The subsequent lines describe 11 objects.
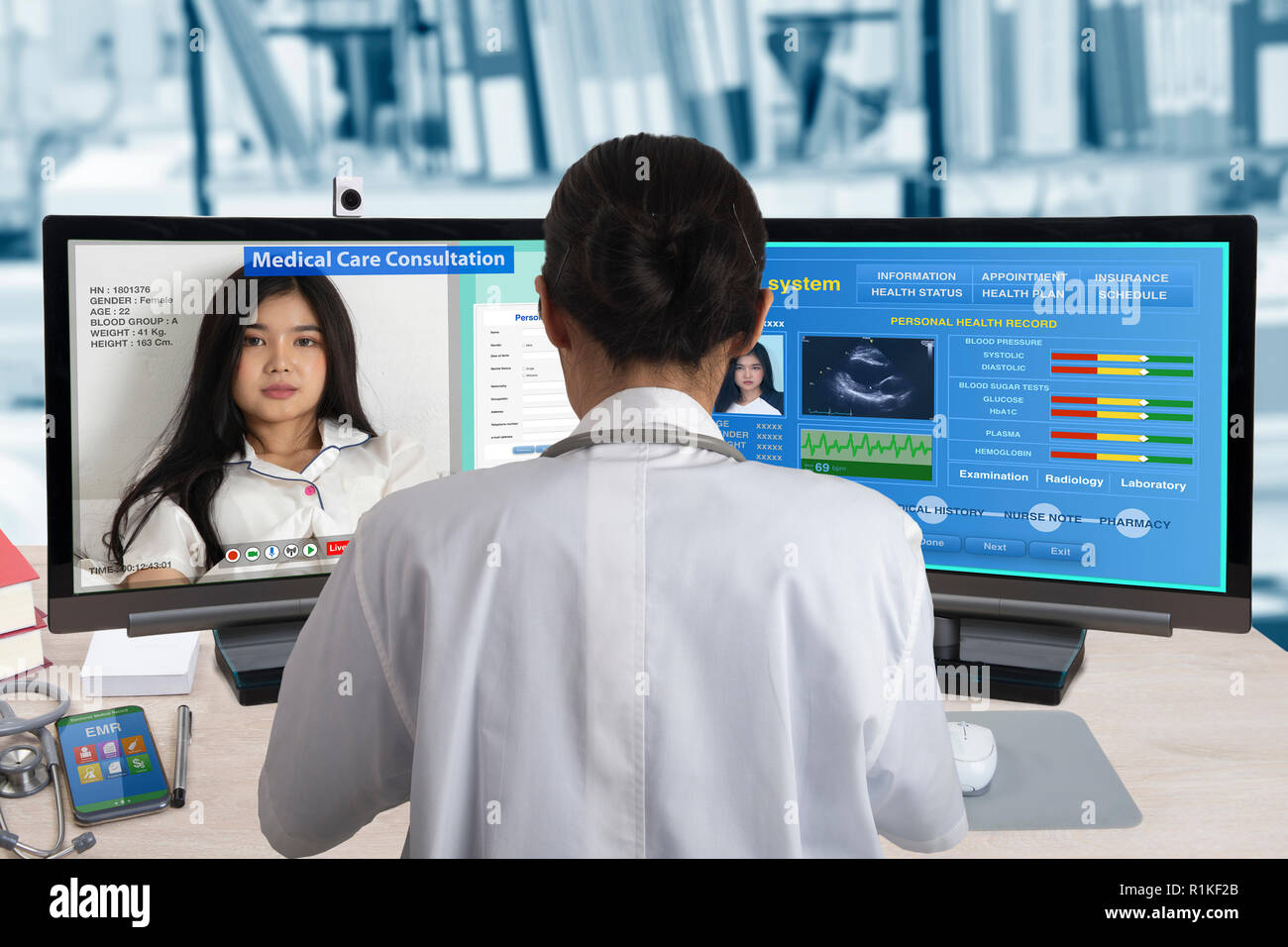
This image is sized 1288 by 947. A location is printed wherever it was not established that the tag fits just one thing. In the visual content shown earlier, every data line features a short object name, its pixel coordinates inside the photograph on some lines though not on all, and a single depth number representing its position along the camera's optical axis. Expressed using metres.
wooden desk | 0.99
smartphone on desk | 1.04
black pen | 1.06
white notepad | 1.27
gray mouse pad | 1.03
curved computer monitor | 1.21
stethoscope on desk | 0.98
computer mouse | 1.07
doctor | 0.75
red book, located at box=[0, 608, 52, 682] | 1.28
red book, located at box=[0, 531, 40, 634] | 1.27
